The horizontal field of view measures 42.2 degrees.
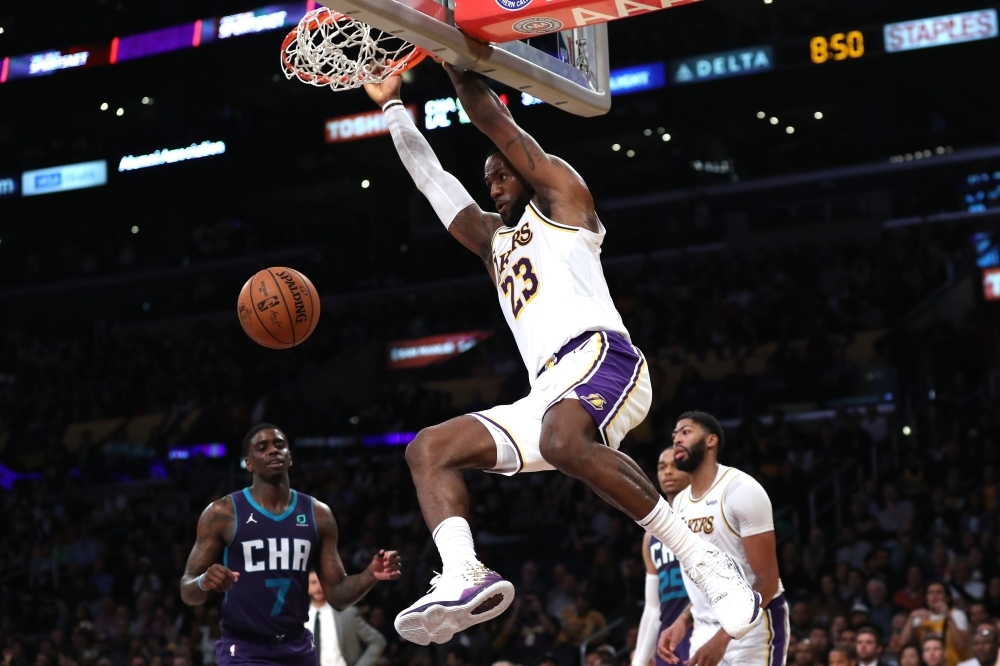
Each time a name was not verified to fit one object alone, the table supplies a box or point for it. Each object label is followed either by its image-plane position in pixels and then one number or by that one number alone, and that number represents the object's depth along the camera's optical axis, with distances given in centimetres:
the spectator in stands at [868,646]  1013
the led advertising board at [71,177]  2612
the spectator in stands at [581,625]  1335
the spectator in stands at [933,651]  961
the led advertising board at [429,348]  2441
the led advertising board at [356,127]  2431
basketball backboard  536
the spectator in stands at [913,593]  1229
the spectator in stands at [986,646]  980
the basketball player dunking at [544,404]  492
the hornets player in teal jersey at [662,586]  766
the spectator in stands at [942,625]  1069
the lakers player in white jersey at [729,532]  686
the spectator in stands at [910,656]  1005
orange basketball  716
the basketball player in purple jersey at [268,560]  726
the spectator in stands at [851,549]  1377
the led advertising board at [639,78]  2280
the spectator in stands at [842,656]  952
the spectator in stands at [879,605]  1211
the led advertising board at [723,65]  2217
